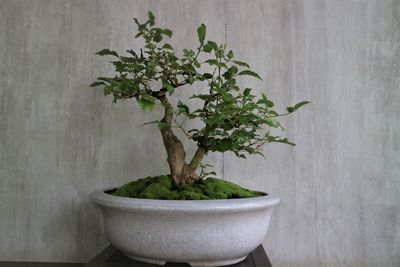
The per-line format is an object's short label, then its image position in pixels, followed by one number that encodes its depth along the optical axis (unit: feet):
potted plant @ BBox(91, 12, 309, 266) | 2.92
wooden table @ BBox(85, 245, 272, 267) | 3.16
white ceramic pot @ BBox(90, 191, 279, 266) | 2.87
